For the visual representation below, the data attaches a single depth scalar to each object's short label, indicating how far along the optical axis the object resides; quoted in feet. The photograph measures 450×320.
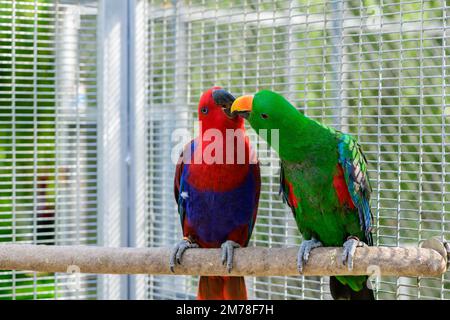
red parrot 6.02
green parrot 5.69
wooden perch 5.66
